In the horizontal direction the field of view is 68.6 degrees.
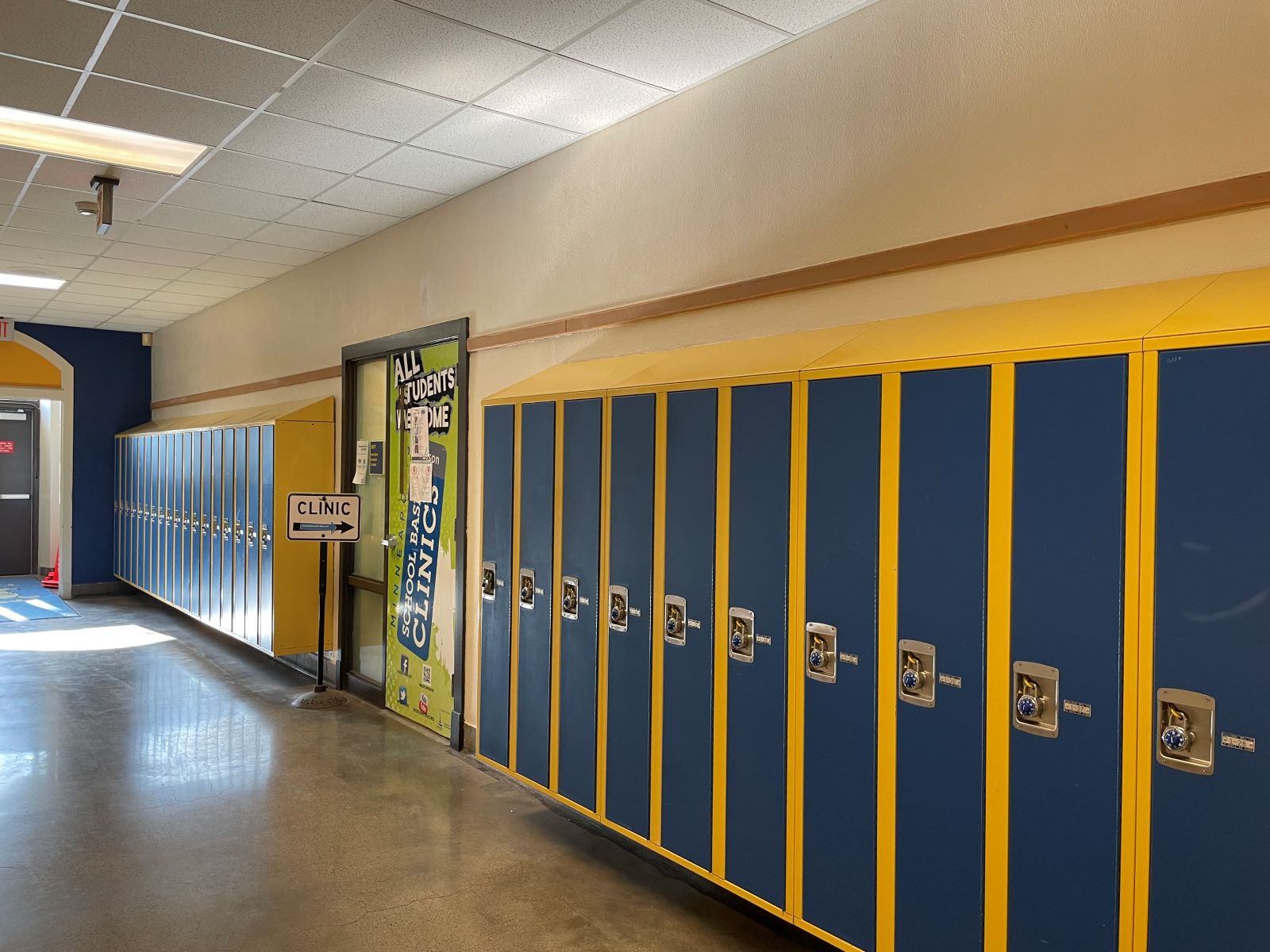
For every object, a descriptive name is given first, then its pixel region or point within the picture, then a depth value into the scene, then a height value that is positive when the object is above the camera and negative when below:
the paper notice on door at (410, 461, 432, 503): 5.39 -0.10
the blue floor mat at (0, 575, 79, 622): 9.08 -1.50
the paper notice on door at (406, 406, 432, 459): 5.41 +0.20
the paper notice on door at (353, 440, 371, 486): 6.23 +0.03
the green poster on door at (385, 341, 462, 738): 5.16 -0.41
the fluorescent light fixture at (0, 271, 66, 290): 7.60 +1.50
